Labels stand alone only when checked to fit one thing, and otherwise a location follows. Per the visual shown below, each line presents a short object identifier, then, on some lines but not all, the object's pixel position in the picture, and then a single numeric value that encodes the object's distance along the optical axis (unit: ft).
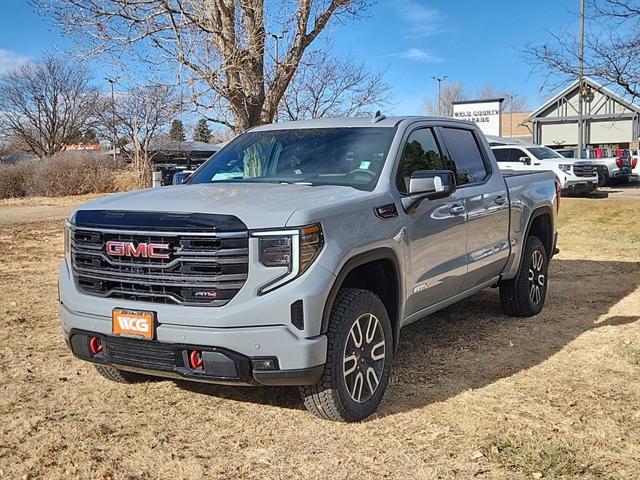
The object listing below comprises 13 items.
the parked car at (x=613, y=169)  84.33
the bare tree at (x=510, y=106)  298.80
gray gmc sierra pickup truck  11.51
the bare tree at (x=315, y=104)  74.39
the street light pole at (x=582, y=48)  43.57
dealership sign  137.08
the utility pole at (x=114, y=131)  161.70
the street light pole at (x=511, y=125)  221.46
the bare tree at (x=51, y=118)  188.14
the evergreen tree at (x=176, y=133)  132.38
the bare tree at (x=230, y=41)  36.91
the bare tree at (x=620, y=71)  40.81
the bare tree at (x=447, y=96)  254.72
